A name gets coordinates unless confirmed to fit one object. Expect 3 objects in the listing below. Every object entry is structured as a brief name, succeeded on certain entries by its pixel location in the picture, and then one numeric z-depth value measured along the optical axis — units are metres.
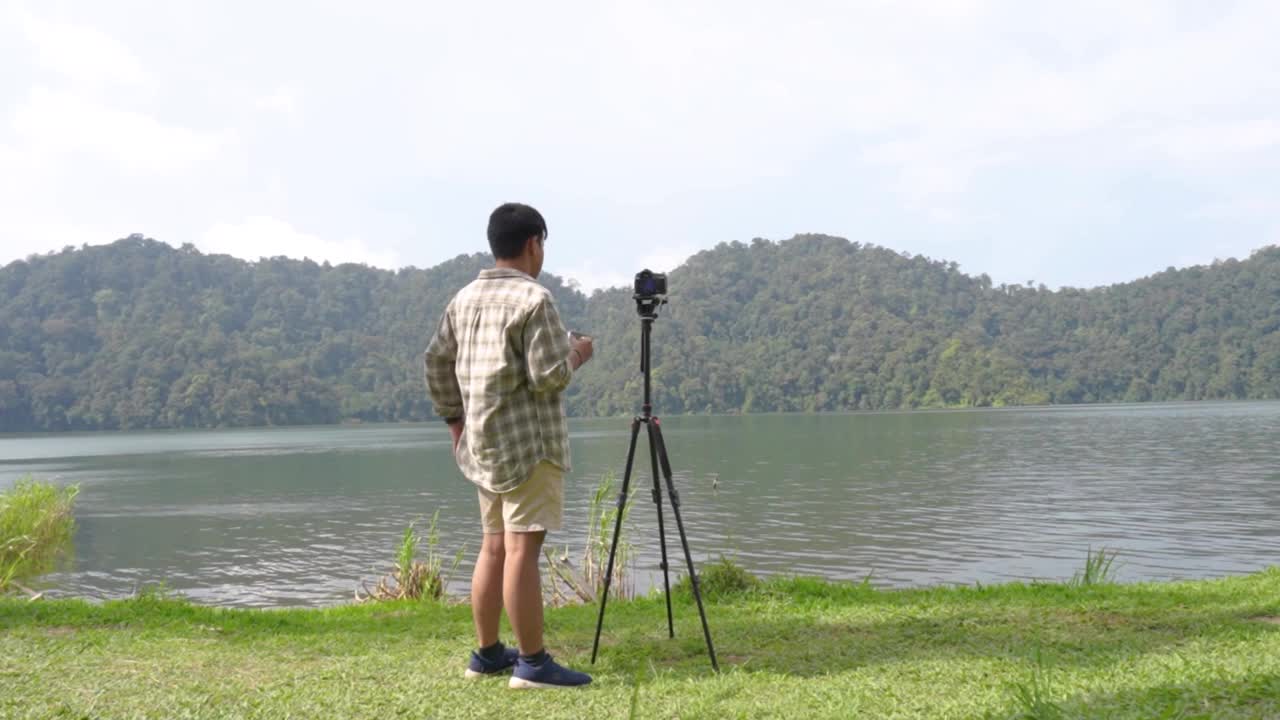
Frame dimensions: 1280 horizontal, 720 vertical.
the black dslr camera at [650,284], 5.07
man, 4.28
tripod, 4.84
